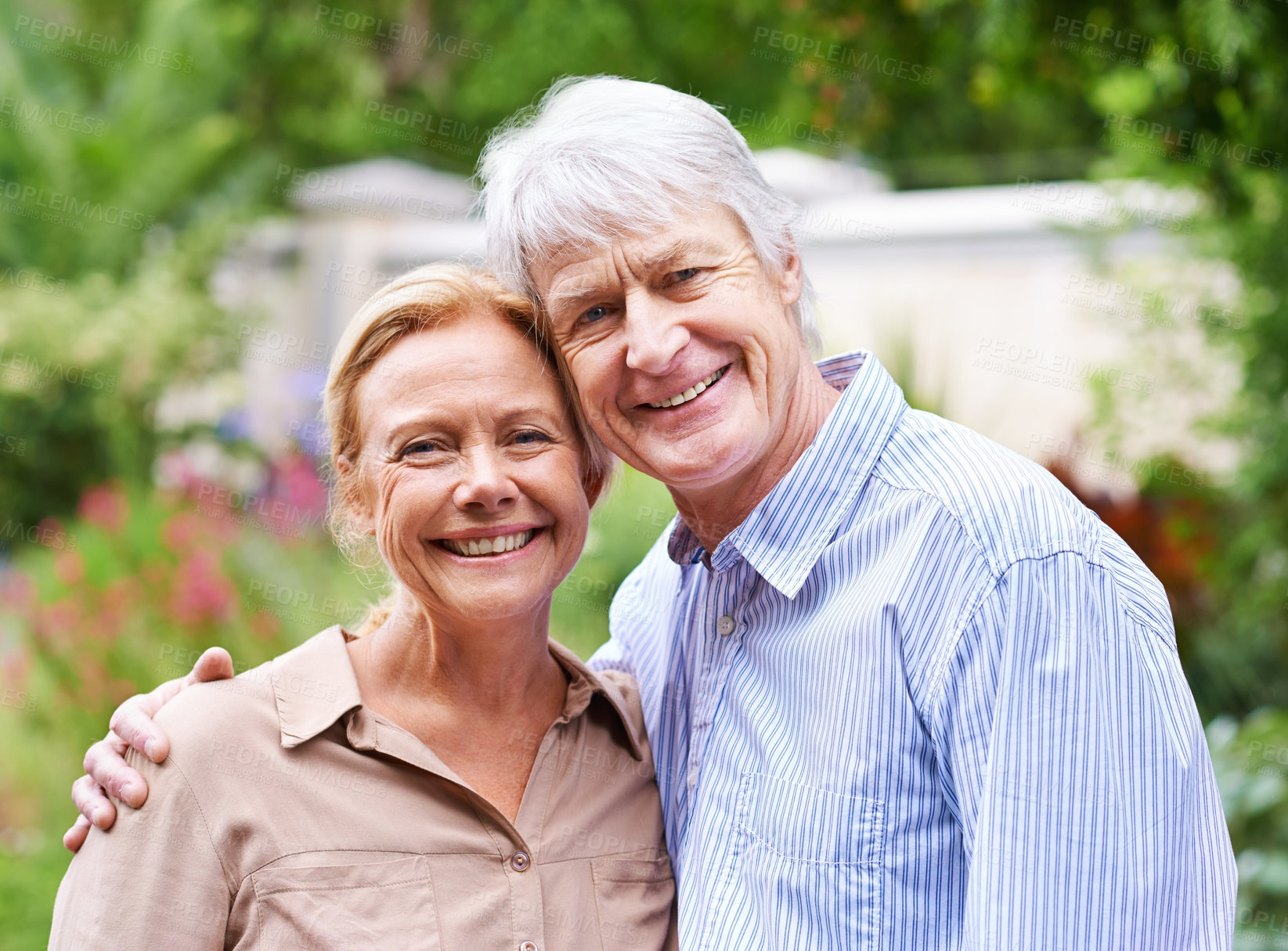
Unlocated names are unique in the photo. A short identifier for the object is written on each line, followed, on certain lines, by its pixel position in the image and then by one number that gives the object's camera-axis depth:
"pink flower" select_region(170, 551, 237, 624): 5.09
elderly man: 1.55
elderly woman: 1.83
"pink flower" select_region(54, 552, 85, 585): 5.41
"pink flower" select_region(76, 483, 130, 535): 5.96
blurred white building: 6.96
